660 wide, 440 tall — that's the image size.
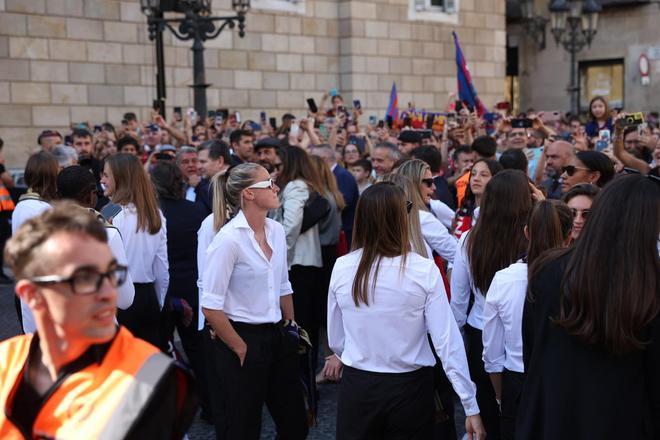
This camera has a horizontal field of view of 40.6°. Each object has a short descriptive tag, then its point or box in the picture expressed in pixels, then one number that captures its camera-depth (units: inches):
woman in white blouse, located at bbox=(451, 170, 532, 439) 168.7
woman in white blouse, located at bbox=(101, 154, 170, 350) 203.6
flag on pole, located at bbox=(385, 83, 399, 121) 556.7
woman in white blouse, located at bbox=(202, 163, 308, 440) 166.9
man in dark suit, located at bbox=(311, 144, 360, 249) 291.9
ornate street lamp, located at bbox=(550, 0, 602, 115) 771.4
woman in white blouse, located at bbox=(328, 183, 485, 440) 144.3
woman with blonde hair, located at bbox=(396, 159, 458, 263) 212.2
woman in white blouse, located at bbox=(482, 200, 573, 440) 146.9
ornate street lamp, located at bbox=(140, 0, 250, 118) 467.9
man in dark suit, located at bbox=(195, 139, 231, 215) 269.4
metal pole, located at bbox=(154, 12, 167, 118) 576.4
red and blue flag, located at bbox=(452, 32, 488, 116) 551.6
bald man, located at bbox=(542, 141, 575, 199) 270.4
